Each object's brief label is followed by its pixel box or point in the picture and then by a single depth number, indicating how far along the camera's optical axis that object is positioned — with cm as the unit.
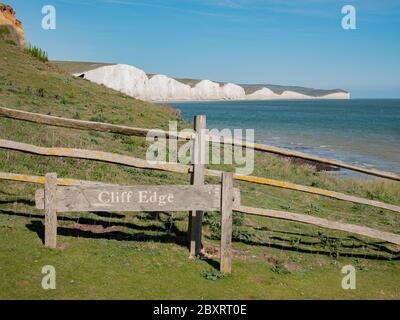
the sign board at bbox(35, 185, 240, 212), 560
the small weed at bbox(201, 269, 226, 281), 554
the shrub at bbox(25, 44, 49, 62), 3483
